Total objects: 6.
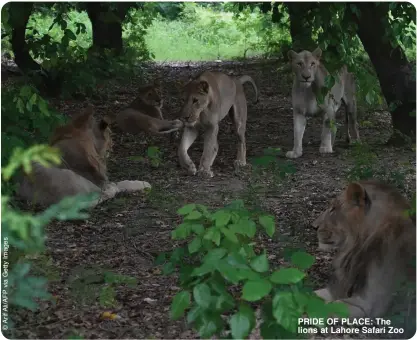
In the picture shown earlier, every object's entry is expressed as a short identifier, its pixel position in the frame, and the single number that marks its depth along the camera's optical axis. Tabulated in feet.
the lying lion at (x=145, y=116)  36.45
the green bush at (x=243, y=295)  11.93
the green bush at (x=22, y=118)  19.58
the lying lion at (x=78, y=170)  24.31
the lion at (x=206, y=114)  29.78
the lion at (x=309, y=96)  32.32
